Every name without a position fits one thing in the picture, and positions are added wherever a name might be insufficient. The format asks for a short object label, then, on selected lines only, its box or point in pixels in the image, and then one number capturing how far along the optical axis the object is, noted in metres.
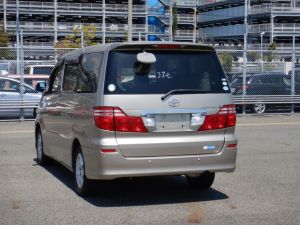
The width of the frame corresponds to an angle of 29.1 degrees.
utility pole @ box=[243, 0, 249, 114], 19.99
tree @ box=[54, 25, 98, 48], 56.52
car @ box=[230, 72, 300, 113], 20.80
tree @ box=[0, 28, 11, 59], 58.97
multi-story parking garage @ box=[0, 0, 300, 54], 73.81
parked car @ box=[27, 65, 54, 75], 22.72
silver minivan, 6.71
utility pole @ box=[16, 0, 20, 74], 18.65
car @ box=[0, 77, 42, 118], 18.03
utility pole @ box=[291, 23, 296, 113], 20.27
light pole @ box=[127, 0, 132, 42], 28.88
